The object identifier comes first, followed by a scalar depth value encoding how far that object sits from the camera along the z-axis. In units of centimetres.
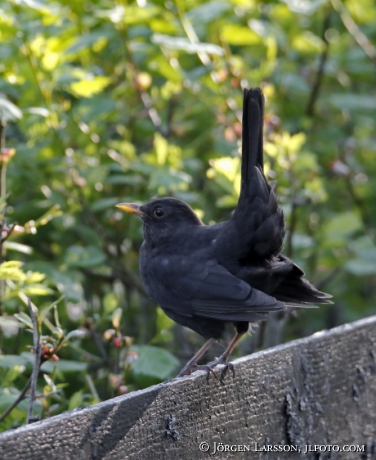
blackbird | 557
